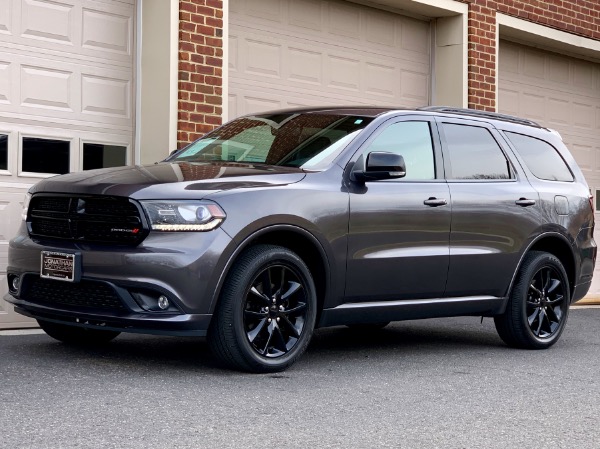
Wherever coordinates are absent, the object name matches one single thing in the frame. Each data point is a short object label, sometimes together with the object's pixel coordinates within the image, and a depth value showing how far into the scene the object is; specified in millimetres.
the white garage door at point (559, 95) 14874
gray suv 6391
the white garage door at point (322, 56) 11531
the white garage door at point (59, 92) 9594
